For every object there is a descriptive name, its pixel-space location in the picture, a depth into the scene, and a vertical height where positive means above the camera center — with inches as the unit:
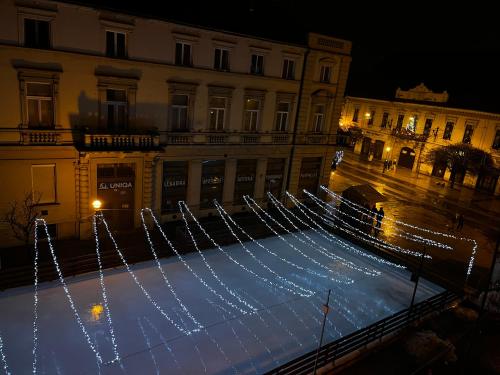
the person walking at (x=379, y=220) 997.9 -291.8
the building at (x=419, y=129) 1549.0 -90.4
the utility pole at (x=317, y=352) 487.8 -312.5
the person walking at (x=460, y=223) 1091.4 -301.0
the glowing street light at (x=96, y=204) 734.5 -242.6
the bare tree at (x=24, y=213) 706.2 -269.3
